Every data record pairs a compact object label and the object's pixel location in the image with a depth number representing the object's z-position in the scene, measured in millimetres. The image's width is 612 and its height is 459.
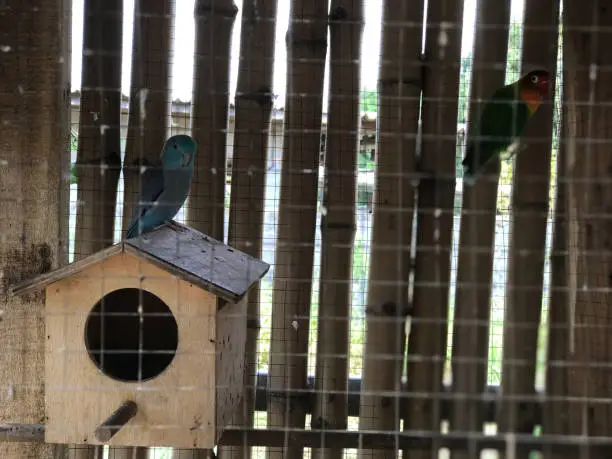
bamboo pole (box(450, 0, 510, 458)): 1295
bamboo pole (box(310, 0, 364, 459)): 1303
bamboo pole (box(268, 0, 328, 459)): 1298
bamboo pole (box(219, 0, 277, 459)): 1307
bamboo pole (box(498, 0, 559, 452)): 1299
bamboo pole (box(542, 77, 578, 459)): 1317
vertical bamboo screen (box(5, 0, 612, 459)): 1297
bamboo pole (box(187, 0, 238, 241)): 1303
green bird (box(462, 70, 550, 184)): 1222
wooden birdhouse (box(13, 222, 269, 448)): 972
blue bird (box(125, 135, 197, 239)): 1191
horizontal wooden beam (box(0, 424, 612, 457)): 1205
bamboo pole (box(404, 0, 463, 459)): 1295
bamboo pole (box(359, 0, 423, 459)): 1299
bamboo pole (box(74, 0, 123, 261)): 1302
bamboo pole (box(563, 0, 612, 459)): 1282
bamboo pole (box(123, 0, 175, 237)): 1304
